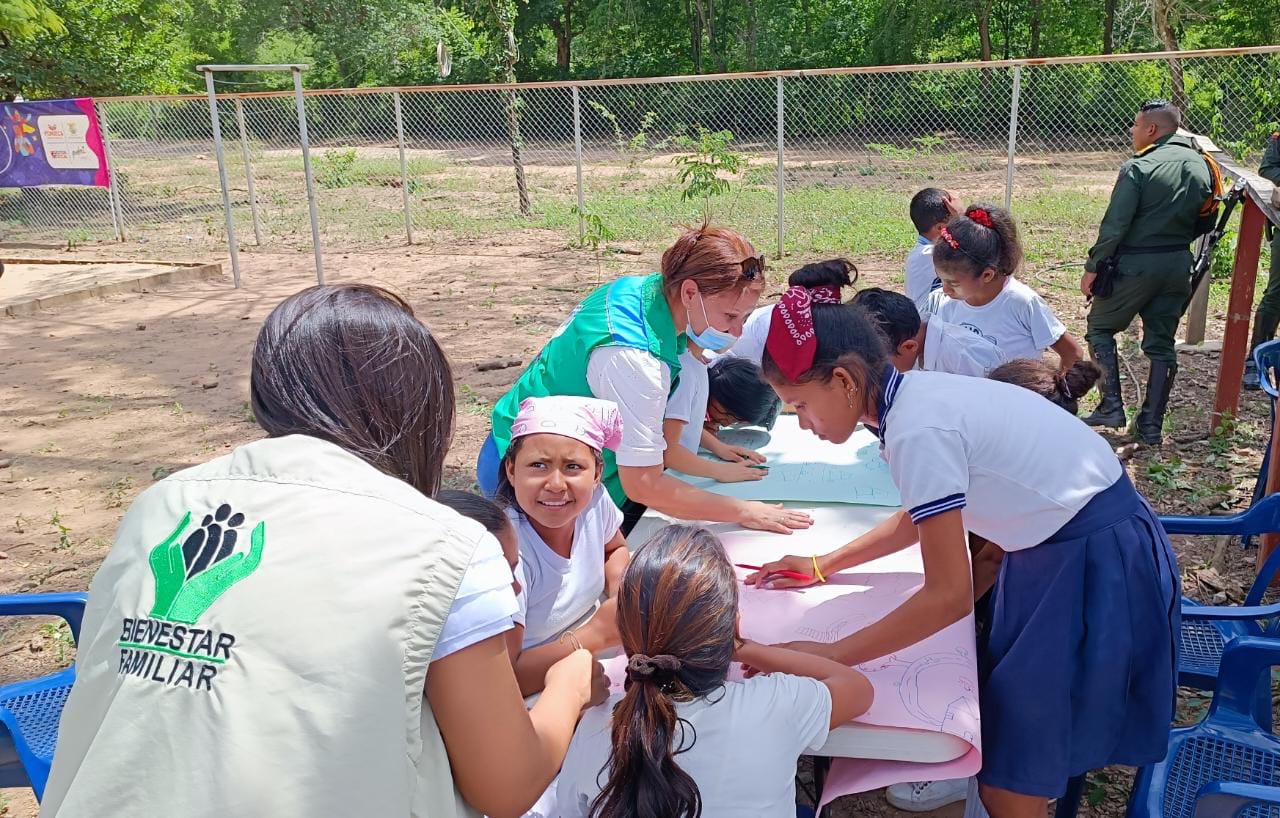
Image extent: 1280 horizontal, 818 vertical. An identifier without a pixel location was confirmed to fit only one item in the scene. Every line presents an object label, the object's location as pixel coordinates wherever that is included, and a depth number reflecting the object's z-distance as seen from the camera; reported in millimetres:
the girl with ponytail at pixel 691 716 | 1448
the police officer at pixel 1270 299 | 5578
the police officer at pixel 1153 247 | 4723
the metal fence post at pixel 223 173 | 8500
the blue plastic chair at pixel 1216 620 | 2180
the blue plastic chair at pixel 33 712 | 1985
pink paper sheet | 1599
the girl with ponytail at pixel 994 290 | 3234
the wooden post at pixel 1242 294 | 4223
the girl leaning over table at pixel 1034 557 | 1739
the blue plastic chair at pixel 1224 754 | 1820
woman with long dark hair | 961
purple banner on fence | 10812
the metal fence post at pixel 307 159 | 7928
